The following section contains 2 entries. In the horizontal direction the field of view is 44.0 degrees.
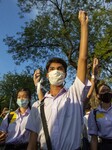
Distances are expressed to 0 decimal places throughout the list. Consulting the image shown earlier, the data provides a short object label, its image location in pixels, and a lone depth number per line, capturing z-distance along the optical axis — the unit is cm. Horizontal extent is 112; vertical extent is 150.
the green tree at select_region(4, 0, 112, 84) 910
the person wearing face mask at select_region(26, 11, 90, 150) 137
